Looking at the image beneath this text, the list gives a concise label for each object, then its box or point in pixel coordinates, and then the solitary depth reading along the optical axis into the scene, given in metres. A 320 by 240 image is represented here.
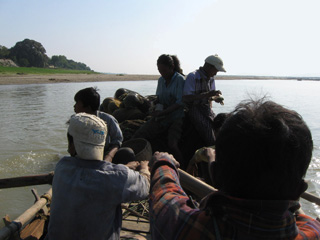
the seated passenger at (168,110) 4.38
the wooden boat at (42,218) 2.26
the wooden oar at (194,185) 1.65
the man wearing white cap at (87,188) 1.64
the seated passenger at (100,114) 3.15
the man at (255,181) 0.82
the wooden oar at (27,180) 2.69
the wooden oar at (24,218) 2.11
